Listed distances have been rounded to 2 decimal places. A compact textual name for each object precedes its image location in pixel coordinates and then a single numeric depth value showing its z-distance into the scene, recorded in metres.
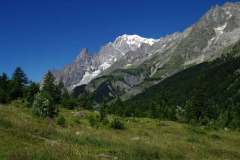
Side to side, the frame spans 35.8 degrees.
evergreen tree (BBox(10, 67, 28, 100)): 97.88
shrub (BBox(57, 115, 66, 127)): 36.95
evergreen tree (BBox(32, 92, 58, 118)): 54.66
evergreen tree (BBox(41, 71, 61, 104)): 105.38
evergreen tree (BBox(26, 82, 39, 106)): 85.81
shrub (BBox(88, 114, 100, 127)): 48.78
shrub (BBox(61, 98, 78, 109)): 108.00
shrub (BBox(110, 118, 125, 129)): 47.80
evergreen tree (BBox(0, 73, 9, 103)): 84.91
